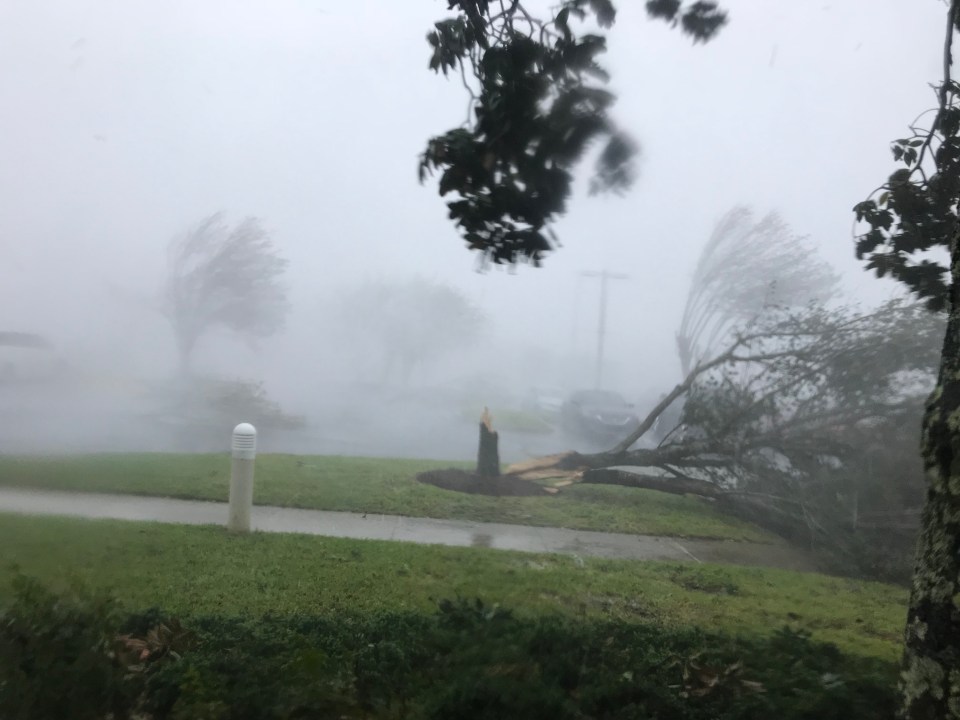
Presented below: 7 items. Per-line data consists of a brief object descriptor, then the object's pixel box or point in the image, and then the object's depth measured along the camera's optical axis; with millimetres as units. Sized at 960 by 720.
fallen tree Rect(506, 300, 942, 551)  8500
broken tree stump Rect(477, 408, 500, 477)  10422
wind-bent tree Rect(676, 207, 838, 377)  9750
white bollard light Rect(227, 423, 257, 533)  7469
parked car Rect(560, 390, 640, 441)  12375
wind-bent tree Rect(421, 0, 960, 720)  5770
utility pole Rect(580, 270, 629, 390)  10477
